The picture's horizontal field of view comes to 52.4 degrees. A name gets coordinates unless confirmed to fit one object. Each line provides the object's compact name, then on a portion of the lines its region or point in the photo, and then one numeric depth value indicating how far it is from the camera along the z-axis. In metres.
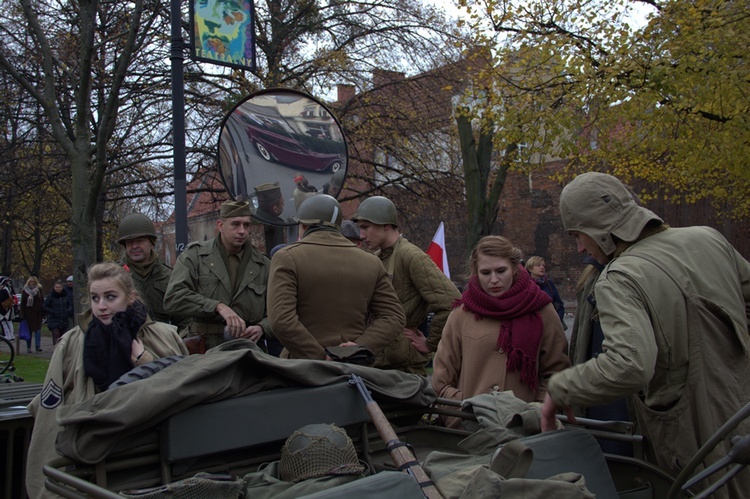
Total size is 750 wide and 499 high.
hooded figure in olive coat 2.71
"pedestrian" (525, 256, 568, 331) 10.40
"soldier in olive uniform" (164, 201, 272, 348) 5.06
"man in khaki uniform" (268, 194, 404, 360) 4.32
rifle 2.37
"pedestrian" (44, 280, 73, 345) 17.98
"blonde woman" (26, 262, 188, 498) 3.25
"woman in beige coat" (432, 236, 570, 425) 3.77
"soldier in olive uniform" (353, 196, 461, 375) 5.12
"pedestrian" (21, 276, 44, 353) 18.89
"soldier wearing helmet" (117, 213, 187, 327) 5.56
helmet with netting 2.50
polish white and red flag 9.38
